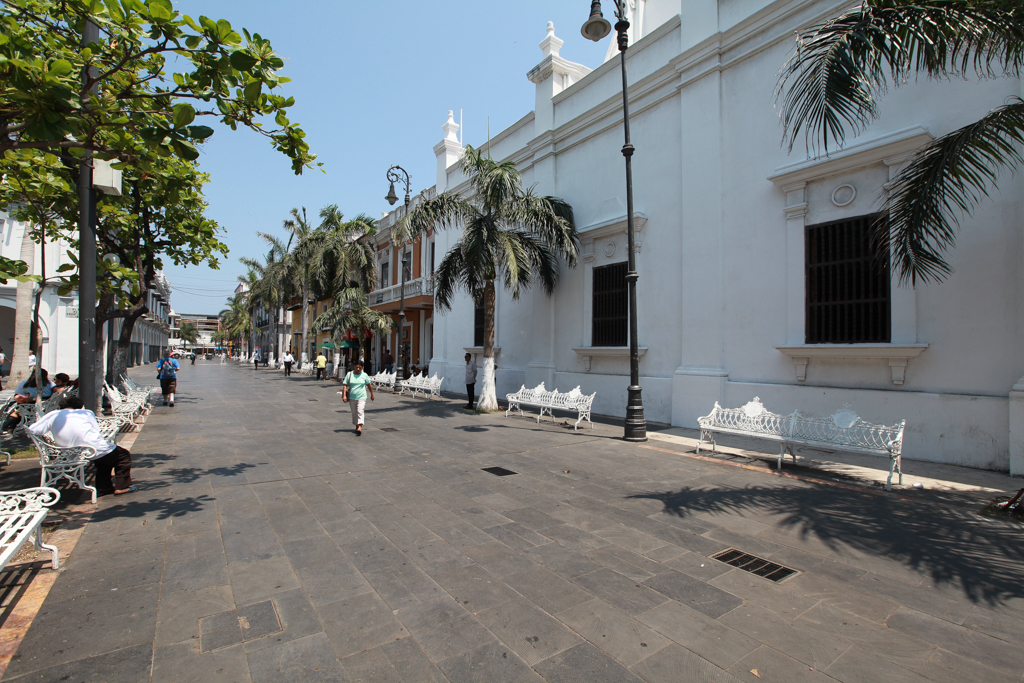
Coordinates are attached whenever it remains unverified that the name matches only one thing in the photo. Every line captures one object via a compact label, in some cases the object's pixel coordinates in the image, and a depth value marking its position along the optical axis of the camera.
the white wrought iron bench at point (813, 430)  6.68
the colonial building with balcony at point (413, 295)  22.58
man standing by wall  14.66
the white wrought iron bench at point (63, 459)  5.24
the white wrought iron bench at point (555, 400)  11.16
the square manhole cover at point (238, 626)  2.97
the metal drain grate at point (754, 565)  3.94
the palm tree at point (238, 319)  75.31
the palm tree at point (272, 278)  36.97
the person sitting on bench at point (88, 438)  5.29
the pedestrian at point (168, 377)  14.77
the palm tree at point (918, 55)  5.17
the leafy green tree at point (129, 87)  3.65
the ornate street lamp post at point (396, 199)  20.64
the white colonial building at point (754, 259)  7.57
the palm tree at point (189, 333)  122.17
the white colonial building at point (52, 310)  22.06
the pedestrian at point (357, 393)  10.02
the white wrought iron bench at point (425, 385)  17.36
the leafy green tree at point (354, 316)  23.47
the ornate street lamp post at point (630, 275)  9.70
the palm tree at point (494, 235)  12.71
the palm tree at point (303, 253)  30.06
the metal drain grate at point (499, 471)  7.05
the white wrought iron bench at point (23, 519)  3.27
